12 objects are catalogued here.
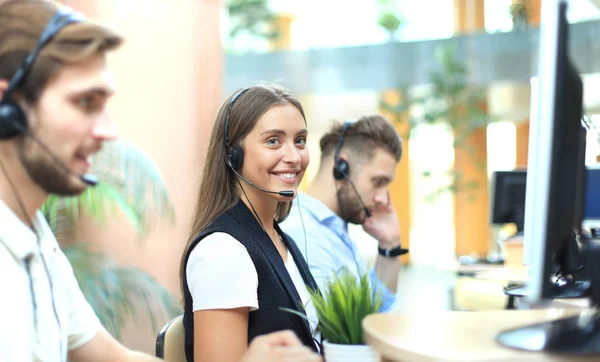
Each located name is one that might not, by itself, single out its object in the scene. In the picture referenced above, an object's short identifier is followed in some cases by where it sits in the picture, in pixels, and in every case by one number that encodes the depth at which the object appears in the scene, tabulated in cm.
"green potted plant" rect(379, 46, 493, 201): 958
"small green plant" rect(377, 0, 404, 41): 1077
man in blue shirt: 269
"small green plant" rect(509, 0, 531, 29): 1004
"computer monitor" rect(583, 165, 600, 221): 371
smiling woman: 152
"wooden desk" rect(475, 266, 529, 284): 331
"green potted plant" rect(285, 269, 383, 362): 124
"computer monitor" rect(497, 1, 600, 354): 113
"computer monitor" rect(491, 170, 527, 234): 512
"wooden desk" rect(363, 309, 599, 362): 110
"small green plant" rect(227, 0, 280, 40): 1195
